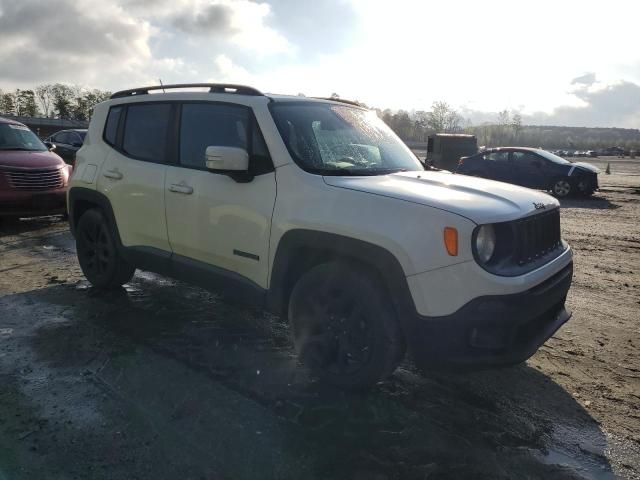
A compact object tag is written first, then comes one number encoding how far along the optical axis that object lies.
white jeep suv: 2.81
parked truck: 20.27
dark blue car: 14.88
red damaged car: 8.26
